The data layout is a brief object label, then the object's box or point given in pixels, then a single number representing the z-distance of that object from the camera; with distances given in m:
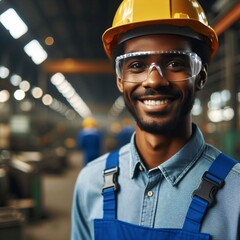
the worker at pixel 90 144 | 8.43
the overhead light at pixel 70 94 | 19.47
